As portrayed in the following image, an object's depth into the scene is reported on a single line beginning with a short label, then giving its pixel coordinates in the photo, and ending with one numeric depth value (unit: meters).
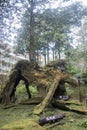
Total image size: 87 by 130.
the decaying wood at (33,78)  5.30
